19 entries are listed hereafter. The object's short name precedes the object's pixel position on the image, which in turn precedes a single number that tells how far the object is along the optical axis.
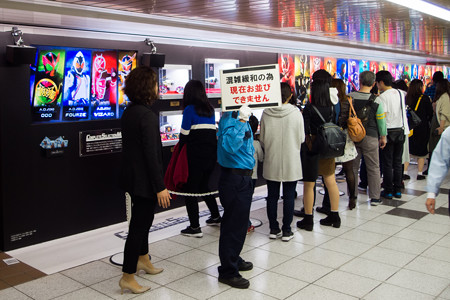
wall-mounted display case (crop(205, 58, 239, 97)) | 6.50
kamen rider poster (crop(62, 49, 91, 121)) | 4.93
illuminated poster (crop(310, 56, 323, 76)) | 8.89
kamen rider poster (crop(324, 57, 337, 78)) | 9.41
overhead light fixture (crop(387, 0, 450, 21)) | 5.02
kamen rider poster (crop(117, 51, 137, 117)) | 5.43
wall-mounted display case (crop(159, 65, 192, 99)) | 5.89
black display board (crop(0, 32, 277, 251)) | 4.48
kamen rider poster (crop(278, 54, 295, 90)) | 7.95
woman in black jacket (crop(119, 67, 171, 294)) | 3.47
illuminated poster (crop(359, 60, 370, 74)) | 10.82
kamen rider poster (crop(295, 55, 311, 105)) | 8.47
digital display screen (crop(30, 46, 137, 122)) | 4.70
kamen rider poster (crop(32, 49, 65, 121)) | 4.68
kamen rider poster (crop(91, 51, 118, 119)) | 5.18
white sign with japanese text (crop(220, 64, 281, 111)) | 3.98
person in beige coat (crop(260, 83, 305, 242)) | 4.68
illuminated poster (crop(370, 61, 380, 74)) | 11.45
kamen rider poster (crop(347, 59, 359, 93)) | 10.37
